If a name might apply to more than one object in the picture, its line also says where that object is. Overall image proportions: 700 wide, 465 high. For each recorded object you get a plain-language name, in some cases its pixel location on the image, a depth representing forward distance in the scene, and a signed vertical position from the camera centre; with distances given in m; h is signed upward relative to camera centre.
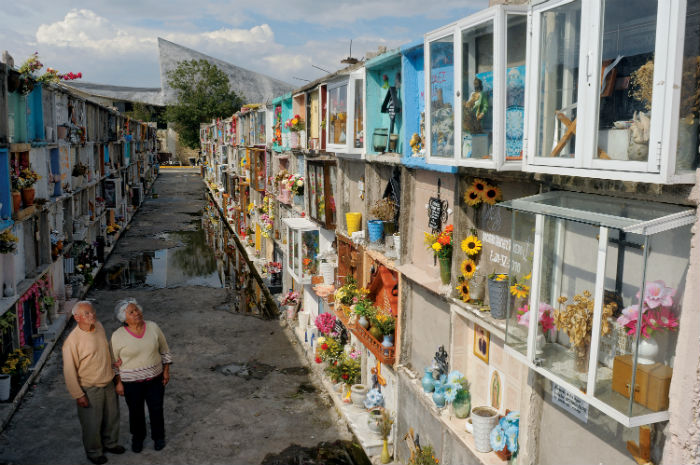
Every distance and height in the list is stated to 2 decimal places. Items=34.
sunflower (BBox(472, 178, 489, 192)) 7.57 -0.32
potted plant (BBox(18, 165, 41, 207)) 13.57 -0.65
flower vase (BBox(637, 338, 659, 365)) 4.79 -1.51
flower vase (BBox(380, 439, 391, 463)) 10.46 -5.11
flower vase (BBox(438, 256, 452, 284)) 8.45 -1.54
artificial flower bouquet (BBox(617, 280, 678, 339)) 4.66 -1.18
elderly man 9.52 -3.52
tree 82.88 +8.12
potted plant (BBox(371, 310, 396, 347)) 10.88 -3.07
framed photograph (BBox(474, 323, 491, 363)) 7.87 -2.42
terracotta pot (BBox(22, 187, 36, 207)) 13.69 -0.93
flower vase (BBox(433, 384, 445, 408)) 8.54 -3.35
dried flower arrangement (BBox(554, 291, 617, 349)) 5.05 -1.38
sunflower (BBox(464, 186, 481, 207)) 7.67 -0.48
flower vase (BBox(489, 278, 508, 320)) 6.93 -1.60
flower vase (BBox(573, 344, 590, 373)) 5.23 -1.72
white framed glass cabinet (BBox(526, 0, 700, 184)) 4.21 +0.56
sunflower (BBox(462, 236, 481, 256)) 7.76 -1.11
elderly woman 9.77 -3.37
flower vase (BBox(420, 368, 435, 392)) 9.03 -3.33
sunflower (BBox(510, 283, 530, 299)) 6.21 -1.35
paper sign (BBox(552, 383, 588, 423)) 5.82 -2.41
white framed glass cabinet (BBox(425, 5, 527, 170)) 6.12 +0.81
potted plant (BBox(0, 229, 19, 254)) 11.95 -1.74
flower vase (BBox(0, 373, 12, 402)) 11.97 -4.60
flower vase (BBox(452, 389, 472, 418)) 8.19 -3.32
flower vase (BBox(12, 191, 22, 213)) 12.88 -1.00
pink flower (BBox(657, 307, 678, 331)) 4.64 -1.21
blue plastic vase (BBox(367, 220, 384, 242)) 11.53 -1.35
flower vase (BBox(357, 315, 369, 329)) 11.59 -3.13
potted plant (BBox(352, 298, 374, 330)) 11.61 -2.96
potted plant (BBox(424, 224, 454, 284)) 8.38 -1.24
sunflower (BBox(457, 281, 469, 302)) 7.95 -1.74
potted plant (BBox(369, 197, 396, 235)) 11.25 -1.02
